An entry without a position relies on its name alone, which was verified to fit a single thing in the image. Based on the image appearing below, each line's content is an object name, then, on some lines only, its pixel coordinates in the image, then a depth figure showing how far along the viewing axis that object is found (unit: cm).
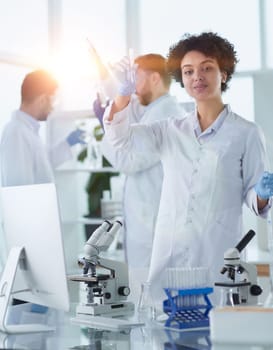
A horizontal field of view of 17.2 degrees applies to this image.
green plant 541
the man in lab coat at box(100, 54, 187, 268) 418
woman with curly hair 327
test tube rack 271
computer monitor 266
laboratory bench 252
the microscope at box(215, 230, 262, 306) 273
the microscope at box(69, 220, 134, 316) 287
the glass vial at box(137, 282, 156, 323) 287
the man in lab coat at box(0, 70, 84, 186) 449
